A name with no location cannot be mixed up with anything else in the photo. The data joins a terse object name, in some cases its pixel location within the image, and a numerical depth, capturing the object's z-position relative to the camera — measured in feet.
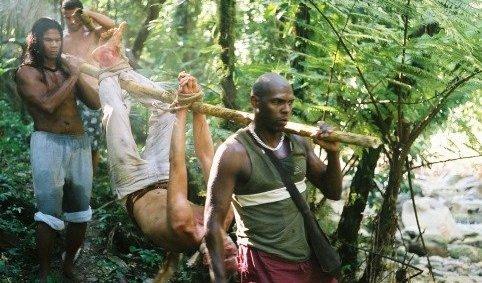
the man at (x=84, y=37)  20.72
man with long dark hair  17.34
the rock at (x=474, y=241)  38.84
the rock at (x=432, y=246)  35.01
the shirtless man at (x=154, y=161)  13.58
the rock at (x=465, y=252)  35.77
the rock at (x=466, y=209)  45.42
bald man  11.88
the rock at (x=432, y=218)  40.63
